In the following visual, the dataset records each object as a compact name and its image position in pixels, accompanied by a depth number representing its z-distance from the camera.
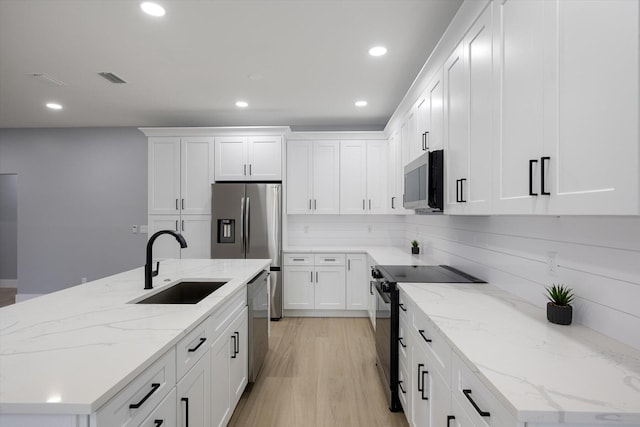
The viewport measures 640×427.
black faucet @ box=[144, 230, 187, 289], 1.91
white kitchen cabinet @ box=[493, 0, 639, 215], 0.81
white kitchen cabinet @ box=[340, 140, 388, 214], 4.57
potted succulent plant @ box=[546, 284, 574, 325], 1.35
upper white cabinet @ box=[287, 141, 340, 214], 4.59
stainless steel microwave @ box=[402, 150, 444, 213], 2.23
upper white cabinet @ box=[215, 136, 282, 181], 4.46
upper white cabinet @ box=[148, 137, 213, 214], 4.48
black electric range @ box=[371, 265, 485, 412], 2.22
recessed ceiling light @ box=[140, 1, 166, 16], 2.09
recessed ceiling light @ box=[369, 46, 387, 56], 2.65
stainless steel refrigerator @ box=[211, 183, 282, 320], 4.23
